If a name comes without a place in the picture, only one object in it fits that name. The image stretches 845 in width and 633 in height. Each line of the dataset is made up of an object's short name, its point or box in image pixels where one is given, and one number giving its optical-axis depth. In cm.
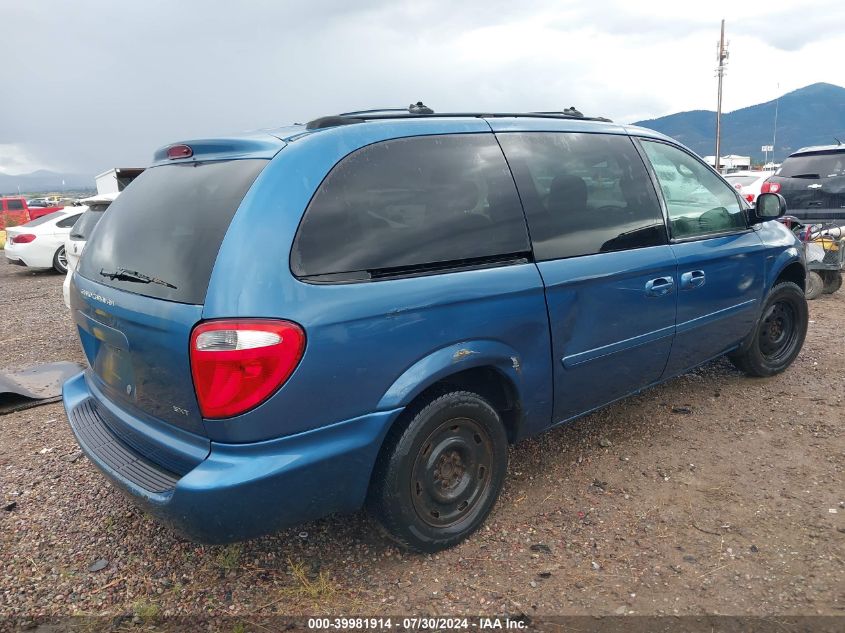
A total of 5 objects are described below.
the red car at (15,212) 2587
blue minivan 202
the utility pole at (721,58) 3628
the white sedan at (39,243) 1225
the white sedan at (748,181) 1249
